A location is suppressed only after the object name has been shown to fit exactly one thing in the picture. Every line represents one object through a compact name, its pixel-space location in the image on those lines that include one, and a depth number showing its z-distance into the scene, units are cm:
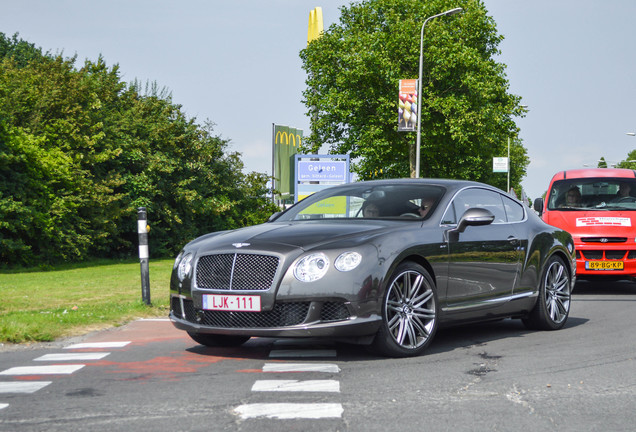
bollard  1151
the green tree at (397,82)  4444
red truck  1377
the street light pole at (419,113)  3803
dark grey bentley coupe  660
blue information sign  2175
